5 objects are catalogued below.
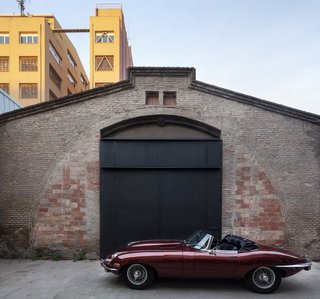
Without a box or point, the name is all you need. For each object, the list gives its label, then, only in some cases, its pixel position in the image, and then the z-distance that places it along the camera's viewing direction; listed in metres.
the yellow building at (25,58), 32.31
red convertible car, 6.65
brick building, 9.55
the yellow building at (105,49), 33.69
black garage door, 9.55
